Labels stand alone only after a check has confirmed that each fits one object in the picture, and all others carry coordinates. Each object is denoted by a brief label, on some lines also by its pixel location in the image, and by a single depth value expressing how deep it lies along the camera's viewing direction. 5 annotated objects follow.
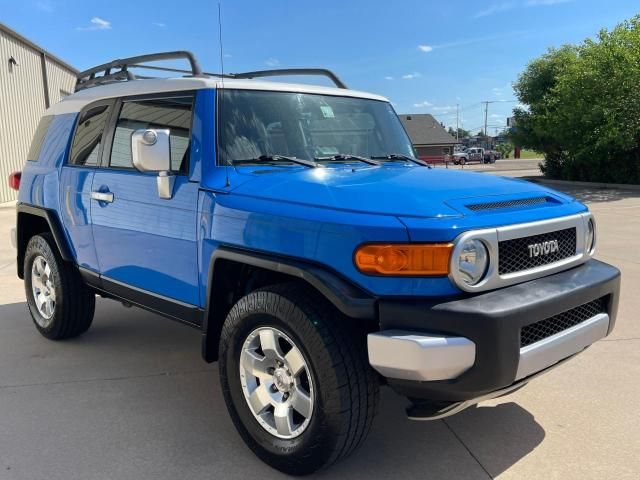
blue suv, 2.35
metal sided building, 17.58
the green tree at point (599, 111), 18.36
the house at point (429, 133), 59.56
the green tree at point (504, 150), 78.56
